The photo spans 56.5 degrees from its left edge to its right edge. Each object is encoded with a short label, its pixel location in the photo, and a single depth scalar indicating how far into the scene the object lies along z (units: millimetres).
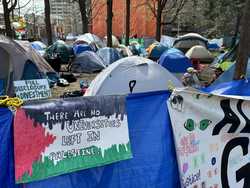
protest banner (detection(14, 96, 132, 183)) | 1749
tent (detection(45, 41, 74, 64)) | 11144
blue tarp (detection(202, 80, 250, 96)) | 2544
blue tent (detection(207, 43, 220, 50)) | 21760
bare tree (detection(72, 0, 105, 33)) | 16404
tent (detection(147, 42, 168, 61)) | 12940
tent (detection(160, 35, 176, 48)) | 20698
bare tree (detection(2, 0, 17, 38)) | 10780
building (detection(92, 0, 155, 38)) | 34039
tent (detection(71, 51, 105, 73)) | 10447
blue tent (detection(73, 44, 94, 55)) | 12876
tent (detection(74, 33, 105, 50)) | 15129
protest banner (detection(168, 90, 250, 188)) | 2143
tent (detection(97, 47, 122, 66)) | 11313
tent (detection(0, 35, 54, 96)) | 6029
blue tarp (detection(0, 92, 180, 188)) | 1966
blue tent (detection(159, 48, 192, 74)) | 8723
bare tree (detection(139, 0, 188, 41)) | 18713
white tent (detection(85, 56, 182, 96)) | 4253
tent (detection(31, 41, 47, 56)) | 15101
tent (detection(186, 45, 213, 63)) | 12211
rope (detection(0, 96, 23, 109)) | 1728
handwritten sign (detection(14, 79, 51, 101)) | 4582
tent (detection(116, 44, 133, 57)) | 13017
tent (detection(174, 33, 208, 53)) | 15842
